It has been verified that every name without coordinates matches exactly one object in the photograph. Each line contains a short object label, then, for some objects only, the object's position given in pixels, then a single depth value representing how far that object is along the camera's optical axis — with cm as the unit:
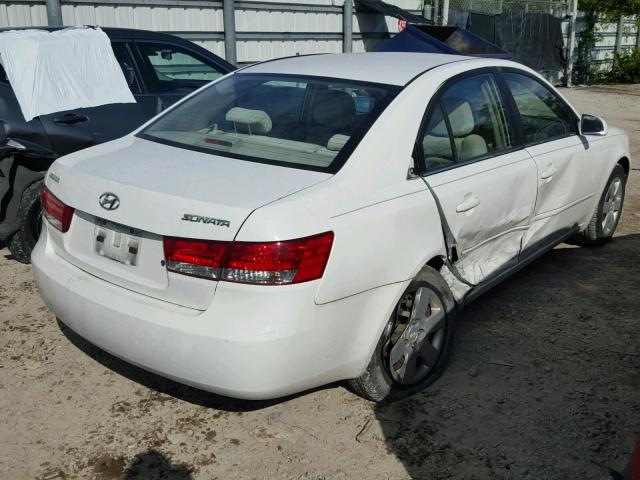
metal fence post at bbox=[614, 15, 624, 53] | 2213
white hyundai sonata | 281
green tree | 2072
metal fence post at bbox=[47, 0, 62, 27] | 894
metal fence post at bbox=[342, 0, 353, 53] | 1371
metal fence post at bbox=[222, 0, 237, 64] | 1130
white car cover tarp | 521
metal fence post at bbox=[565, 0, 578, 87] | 1986
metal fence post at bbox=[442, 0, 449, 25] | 1575
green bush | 2169
